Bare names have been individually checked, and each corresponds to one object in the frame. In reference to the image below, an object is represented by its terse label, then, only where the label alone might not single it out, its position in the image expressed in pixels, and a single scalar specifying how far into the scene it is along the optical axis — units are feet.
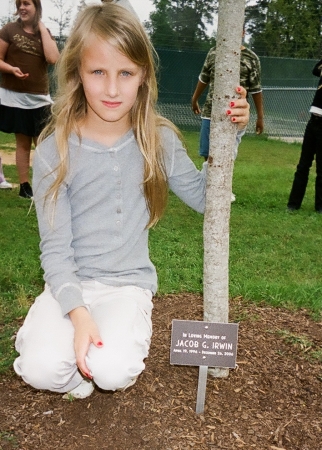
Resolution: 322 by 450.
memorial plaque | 6.57
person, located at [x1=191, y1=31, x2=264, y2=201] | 17.83
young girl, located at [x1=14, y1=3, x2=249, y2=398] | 6.55
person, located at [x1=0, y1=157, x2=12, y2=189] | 19.45
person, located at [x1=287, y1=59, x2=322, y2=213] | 17.76
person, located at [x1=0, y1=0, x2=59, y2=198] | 17.22
